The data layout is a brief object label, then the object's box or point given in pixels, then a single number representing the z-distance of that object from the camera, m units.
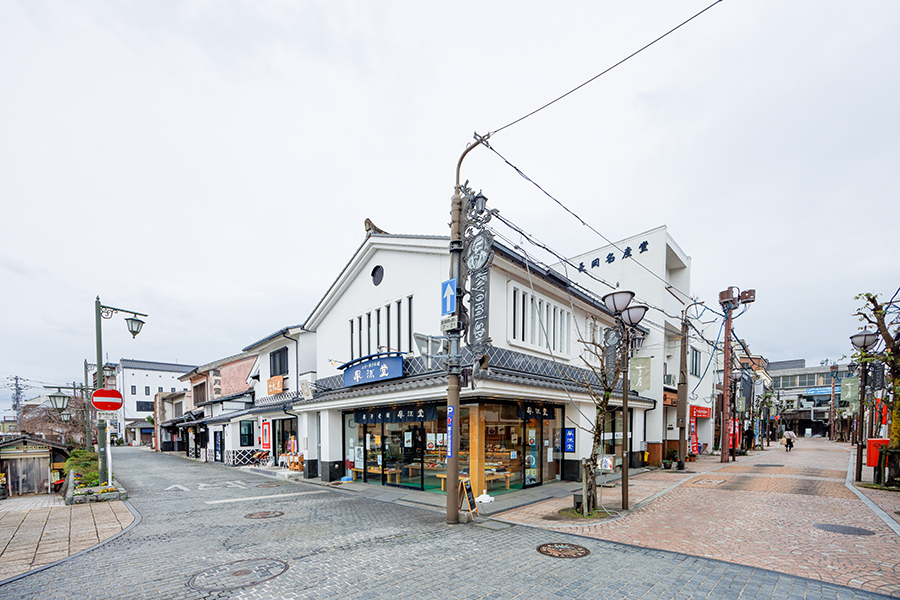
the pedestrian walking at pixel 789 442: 33.91
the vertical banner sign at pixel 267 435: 23.45
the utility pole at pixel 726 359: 24.25
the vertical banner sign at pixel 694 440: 26.62
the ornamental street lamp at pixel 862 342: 14.30
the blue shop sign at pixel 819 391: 69.00
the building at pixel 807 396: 70.19
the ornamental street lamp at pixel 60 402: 20.06
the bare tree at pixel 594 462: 10.54
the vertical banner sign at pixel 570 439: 15.77
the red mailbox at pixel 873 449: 14.99
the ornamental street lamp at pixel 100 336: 13.60
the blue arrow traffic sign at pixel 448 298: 10.27
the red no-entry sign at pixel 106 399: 12.10
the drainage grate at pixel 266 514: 11.16
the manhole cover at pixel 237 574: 6.42
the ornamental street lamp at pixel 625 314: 10.55
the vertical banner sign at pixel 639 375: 18.00
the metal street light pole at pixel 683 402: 22.08
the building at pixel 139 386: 61.88
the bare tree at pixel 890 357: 12.94
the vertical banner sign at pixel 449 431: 9.97
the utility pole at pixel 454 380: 9.89
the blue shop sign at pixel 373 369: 13.66
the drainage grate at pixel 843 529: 8.70
